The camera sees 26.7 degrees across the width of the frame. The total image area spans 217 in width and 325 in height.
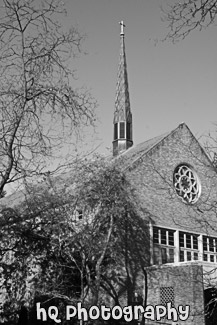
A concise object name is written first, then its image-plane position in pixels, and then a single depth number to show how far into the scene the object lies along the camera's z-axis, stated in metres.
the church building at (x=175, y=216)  19.38
